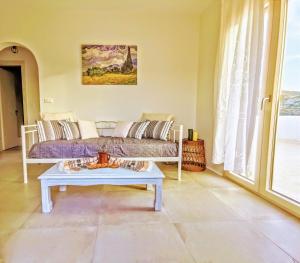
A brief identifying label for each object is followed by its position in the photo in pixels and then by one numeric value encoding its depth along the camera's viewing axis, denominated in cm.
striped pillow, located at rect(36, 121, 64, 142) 301
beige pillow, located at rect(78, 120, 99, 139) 325
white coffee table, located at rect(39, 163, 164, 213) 194
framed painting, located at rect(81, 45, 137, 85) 371
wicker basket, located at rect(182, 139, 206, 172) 341
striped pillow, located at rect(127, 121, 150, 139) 331
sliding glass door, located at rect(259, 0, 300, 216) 201
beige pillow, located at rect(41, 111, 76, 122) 342
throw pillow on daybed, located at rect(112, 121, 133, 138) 340
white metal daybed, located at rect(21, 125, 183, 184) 273
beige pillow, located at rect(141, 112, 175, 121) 363
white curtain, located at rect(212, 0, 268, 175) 226
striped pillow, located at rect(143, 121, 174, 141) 322
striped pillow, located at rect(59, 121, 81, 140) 313
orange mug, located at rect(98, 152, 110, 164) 224
